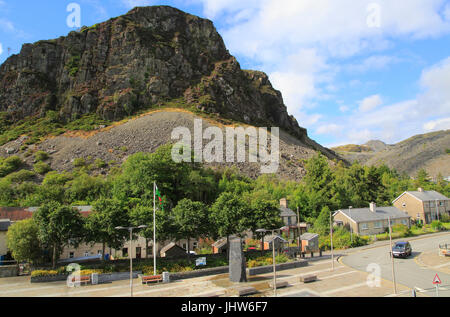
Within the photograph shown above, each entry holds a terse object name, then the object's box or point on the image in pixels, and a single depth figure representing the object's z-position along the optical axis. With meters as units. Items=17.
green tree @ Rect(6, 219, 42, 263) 26.64
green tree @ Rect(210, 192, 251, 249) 31.86
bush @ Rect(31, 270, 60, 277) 24.58
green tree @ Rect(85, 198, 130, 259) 27.94
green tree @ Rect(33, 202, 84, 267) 26.12
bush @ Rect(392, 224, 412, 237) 46.69
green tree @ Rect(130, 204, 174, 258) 29.06
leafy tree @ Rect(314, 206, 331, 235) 46.97
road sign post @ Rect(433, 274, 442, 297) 16.36
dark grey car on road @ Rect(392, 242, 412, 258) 31.19
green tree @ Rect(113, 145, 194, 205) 47.00
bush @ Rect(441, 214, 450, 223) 59.44
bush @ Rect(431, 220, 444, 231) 51.88
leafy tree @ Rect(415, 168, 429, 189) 88.70
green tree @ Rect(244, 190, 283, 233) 33.03
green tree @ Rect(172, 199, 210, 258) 30.18
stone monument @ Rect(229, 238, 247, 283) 23.56
